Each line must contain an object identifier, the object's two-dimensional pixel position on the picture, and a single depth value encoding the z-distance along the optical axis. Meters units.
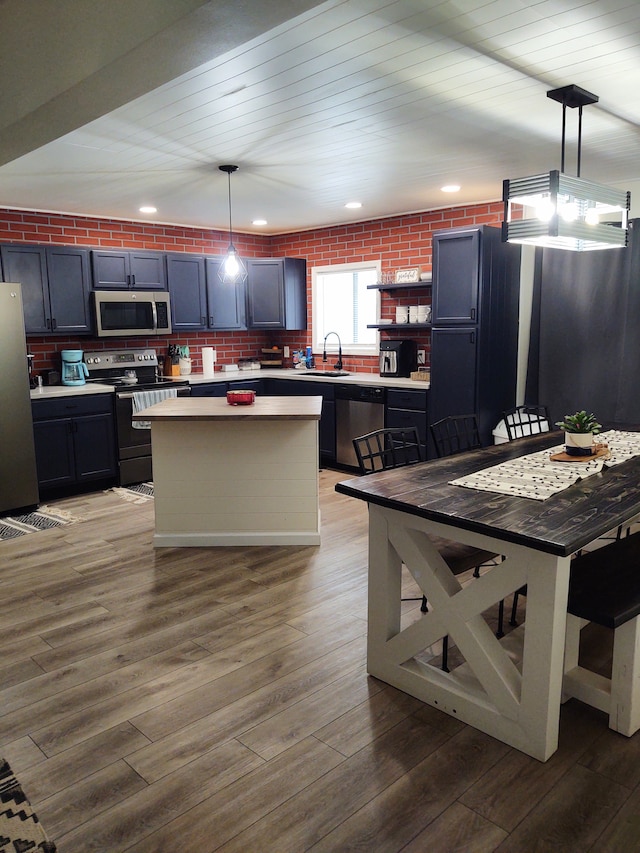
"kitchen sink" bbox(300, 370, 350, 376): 6.36
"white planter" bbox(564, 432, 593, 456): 2.92
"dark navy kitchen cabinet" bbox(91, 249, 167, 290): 5.59
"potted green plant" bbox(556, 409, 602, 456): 2.92
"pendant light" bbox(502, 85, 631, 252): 2.49
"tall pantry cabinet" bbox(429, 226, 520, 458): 4.79
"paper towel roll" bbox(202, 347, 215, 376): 6.47
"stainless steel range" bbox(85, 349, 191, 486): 5.44
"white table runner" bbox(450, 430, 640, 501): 2.45
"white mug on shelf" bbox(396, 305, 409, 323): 5.69
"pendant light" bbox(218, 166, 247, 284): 4.21
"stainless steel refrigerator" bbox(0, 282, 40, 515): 4.55
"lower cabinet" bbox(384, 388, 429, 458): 5.23
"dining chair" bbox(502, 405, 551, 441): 3.93
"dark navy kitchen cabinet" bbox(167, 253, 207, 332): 6.13
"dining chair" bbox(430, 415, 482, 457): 3.50
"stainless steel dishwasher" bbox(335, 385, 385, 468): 5.55
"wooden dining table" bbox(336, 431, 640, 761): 1.98
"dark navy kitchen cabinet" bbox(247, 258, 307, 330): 6.69
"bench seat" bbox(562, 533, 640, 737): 2.10
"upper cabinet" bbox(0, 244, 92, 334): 5.10
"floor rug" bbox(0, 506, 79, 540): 4.41
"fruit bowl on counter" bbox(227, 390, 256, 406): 4.12
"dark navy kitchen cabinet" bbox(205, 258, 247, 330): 6.41
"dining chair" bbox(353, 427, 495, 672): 2.51
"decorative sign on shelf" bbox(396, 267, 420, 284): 5.57
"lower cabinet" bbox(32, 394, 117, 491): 4.97
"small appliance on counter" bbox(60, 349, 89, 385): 5.46
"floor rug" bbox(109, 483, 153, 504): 5.18
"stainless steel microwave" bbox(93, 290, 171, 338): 5.57
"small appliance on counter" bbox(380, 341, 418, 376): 5.74
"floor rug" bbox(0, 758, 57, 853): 1.73
